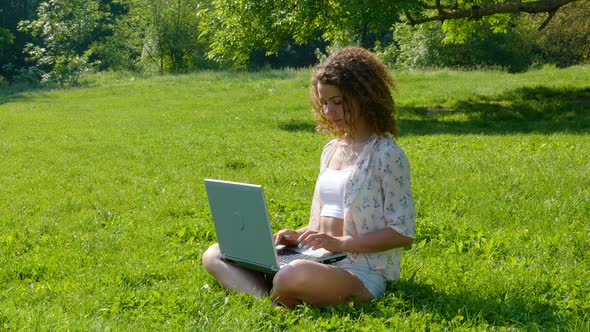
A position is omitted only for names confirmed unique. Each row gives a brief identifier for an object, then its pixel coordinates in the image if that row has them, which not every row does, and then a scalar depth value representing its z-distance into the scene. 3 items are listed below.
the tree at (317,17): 17.23
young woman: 4.79
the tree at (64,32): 38.03
